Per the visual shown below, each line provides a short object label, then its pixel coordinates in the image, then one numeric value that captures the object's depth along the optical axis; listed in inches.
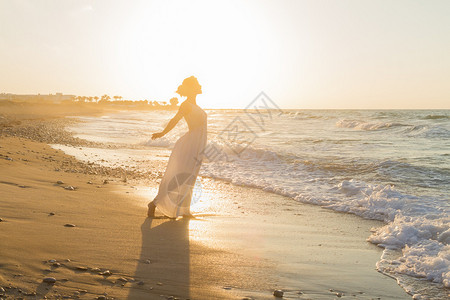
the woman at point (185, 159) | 230.1
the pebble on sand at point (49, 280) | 118.0
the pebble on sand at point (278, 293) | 129.6
